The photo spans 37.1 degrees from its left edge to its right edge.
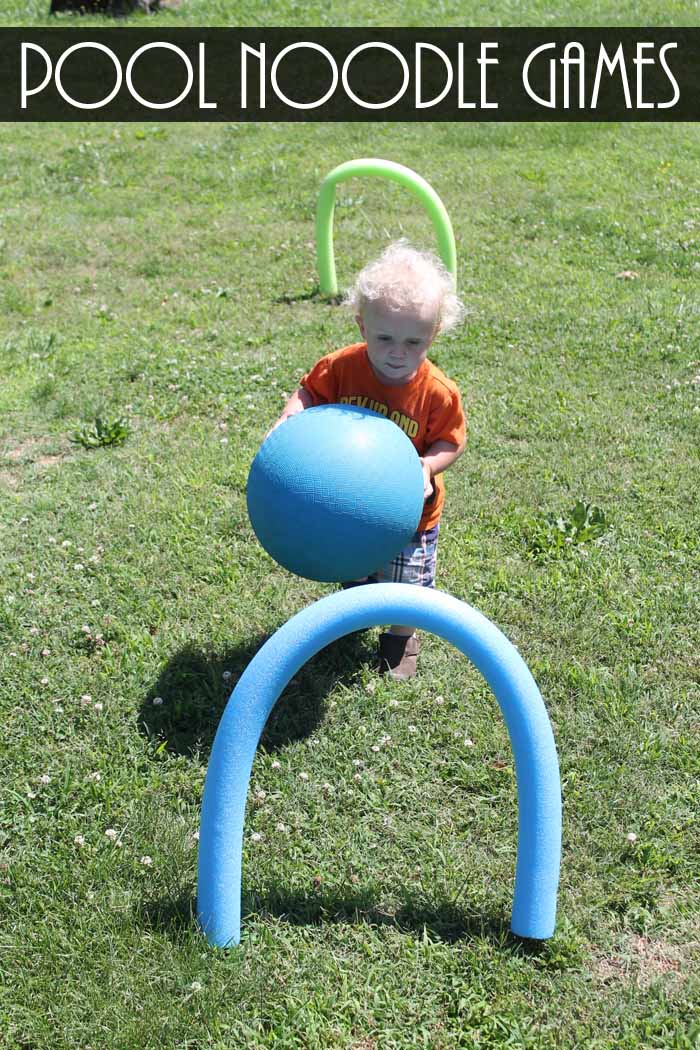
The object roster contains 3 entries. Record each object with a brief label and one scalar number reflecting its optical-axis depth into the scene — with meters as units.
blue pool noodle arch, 2.65
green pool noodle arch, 6.68
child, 3.53
